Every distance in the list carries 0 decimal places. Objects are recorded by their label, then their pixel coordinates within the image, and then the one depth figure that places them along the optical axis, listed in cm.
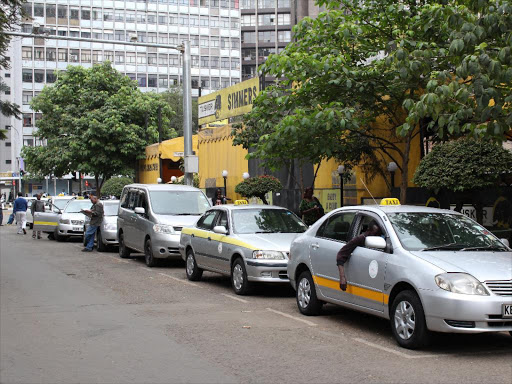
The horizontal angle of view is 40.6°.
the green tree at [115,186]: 3794
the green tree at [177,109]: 7097
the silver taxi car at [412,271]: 709
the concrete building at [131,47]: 8856
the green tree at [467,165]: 1321
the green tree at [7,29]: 1395
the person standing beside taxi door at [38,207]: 2827
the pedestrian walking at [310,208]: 1669
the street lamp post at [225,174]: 2755
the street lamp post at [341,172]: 1889
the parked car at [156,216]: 1623
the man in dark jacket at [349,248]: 864
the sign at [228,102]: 2641
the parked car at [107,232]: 2115
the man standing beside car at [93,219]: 2119
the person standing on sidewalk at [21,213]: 3153
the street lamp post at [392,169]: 1778
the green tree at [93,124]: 4012
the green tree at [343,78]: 1395
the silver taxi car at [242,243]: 1148
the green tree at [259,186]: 2250
